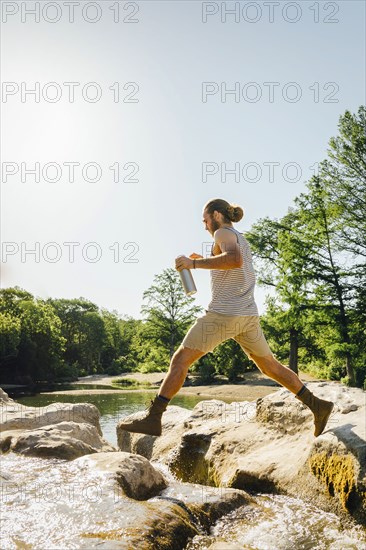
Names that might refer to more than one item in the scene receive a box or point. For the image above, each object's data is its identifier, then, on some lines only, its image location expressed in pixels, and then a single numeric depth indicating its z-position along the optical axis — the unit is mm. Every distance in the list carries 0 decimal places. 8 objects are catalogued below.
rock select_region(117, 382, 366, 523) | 3865
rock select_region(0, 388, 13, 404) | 8861
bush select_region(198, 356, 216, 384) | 43219
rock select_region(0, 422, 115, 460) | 4938
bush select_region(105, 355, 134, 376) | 69575
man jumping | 4363
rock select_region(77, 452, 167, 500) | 3766
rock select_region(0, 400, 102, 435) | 6566
